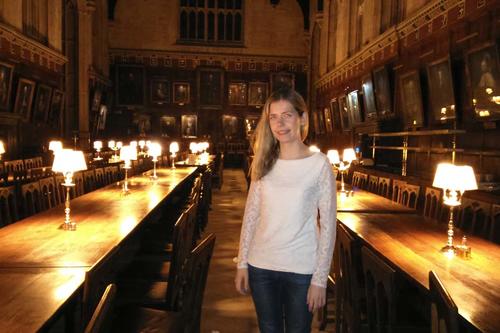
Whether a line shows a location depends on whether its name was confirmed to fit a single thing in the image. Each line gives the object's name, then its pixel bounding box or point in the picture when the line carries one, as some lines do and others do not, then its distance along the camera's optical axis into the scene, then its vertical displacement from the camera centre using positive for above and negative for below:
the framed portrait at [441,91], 7.40 +0.98
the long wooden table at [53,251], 1.82 -0.65
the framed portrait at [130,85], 22.03 +2.88
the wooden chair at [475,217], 4.29 -0.70
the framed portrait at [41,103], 12.54 +1.14
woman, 1.96 -0.36
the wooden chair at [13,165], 9.38 -0.48
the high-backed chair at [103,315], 1.31 -0.51
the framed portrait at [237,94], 23.23 +2.66
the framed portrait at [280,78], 23.17 +3.49
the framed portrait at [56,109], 13.70 +1.05
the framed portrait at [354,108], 12.98 +1.18
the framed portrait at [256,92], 23.27 +2.77
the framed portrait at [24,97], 11.34 +1.17
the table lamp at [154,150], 7.87 -0.09
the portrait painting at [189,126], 23.05 +0.98
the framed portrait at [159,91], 22.64 +2.68
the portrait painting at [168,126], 22.97 +0.96
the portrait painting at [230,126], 23.28 +1.02
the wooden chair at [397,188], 6.32 -0.57
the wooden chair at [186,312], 2.10 -0.85
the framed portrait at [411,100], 8.73 +0.97
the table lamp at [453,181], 2.96 -0.21
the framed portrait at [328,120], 16.91 +1.05
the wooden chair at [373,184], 7.61 -0.62
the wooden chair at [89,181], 6.99 -0.59
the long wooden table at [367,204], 4.77 -0.65
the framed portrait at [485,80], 5.95 +0.94
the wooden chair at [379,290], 1.98 -0.67
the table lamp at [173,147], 10.93 -0.05
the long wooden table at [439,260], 2.01 -0.68
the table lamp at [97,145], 14.71 -0.04
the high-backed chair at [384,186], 6.94 -0.60
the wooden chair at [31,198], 4.69 -0.58
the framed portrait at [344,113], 14.48 +1.11
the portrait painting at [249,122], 23.25 +1.23
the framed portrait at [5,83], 10.19 +1.36
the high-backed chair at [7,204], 4.34 -0.60
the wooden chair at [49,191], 5.29 -0.58
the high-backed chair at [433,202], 5.15 -0.62
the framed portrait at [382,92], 10.49 +1.34
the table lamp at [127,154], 6.02 -0.13
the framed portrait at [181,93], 22.88 +2.63
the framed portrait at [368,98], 11.52 +1.30
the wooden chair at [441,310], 1.45 -0.54
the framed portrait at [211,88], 22.92 +2.91
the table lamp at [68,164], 3.44 -0.16
